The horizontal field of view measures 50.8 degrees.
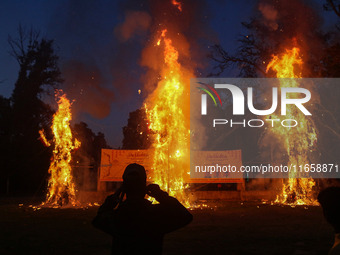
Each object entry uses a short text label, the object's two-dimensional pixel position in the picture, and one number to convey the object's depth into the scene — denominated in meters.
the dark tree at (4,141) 26.41
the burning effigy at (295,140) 17.45
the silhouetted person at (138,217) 2.48
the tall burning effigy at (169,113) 15.86
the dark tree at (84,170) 19.39
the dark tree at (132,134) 34.58
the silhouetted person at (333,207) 2.47
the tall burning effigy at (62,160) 16.19
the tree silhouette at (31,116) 27.77
